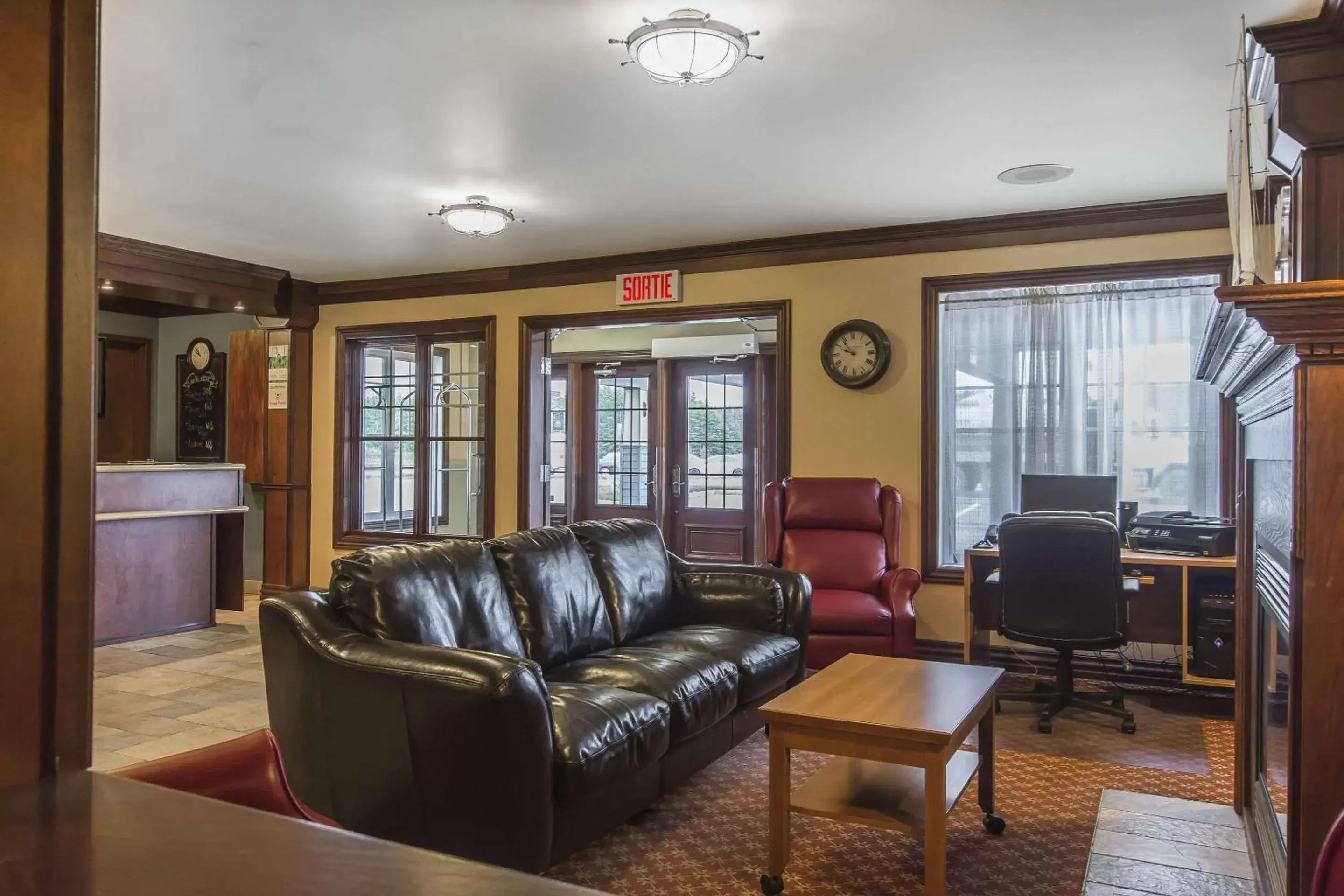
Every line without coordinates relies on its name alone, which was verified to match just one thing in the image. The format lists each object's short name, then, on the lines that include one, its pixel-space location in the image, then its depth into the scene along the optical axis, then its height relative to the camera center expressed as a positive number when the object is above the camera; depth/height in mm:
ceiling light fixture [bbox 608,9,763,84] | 2734 +1220
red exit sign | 5824 +1037
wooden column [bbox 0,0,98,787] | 699 +54
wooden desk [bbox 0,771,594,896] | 527 -249
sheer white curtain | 5164 +331
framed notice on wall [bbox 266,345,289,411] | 7086 +557
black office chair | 3932 -582
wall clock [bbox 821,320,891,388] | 5203 +563
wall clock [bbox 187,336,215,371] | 7809 +819
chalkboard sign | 7742 +376
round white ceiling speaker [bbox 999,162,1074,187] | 4141 +1264
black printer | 4348 -382
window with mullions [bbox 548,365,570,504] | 8570 +208
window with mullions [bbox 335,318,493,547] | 6797 +137
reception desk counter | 5473 -578
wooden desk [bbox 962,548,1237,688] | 4305 -722
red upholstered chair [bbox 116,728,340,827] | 1381 -489
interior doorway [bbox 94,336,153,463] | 8047 +405
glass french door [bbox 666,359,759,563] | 7957 -76
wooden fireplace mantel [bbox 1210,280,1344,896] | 1557 -138
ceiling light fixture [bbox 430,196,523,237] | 4660 +1182
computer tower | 4230 -823
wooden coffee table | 2312 -766
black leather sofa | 2250 -706
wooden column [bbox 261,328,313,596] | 7055 -160
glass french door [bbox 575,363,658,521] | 8305 +83
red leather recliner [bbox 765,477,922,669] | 4461 -565
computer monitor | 4766 -203
